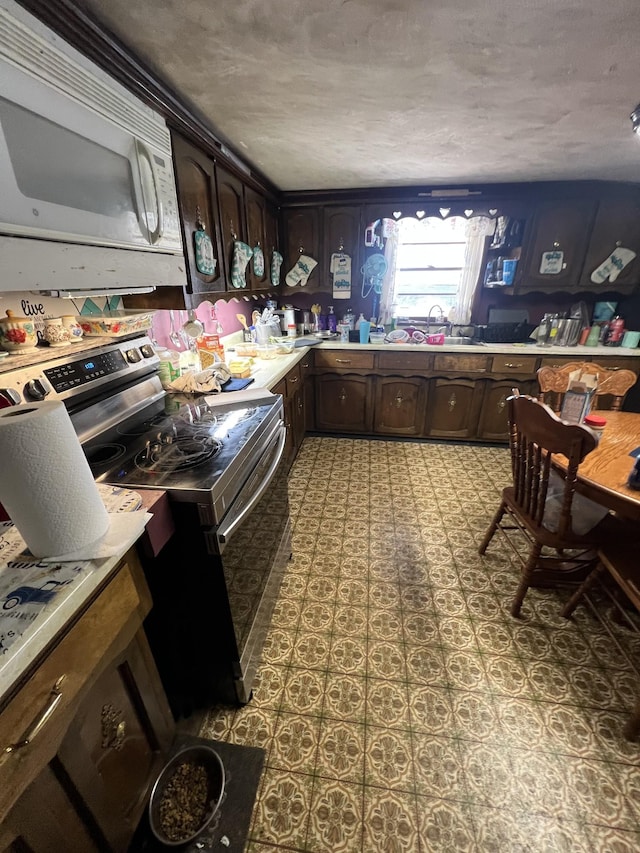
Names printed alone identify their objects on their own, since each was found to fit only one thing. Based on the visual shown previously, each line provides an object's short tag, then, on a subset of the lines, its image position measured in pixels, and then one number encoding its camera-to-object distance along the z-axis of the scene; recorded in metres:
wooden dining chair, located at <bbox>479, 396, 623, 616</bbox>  1.22
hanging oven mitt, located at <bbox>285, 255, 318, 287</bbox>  3.09
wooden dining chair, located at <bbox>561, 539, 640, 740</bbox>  1.13
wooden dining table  1.14
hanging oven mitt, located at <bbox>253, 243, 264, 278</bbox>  2.32
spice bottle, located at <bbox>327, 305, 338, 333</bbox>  3.37
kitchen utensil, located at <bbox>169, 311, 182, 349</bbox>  1.91
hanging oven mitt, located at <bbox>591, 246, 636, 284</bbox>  2.72
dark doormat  0.90
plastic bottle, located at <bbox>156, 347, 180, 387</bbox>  1.62
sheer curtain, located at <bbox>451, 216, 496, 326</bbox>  2.99
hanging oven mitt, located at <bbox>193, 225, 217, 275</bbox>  1.52
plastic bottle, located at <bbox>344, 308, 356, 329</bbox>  3.30
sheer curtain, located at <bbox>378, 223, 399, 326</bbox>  3.14
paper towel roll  0.59
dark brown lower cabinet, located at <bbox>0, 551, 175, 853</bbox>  0.53
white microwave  0.65
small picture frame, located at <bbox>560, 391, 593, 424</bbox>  1.56
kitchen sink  3.14
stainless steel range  0.97
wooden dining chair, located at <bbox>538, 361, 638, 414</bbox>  1.97
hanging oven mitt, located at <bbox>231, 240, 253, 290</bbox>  1.95
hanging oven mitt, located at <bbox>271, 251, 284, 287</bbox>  2.80
